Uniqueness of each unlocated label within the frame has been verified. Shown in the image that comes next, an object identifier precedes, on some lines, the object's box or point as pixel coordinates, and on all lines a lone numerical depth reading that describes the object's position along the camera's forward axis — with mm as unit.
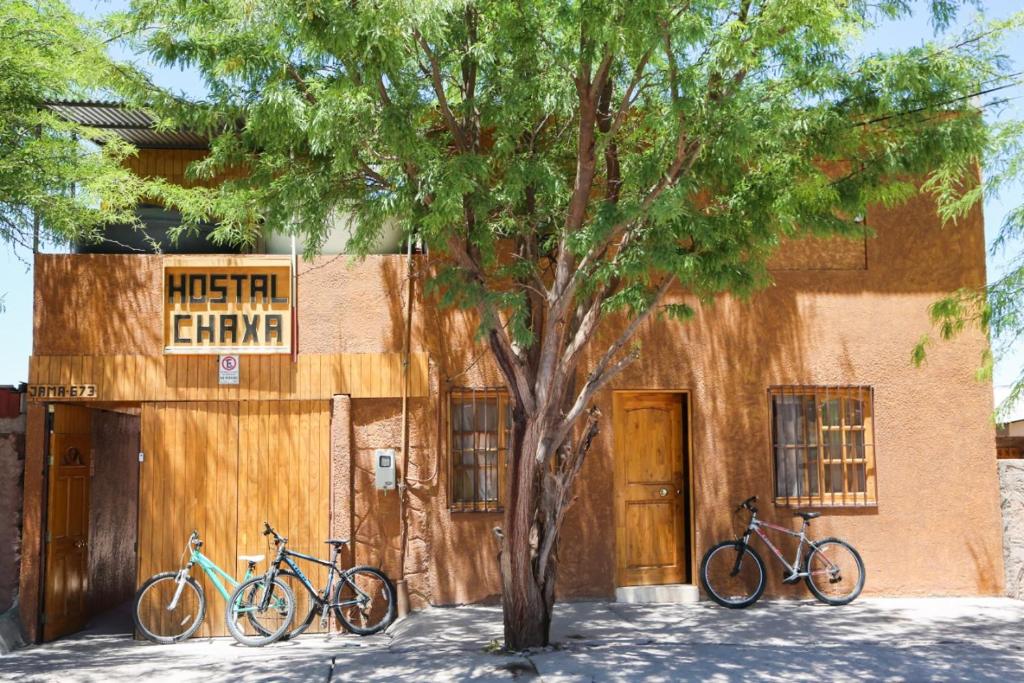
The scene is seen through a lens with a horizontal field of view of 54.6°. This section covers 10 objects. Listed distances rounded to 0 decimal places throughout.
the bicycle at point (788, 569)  10516
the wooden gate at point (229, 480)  10367
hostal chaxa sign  10609
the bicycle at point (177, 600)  10055
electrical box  10398
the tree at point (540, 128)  7383
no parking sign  10547
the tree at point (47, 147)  9648
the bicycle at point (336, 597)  9836
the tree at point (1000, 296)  8719
